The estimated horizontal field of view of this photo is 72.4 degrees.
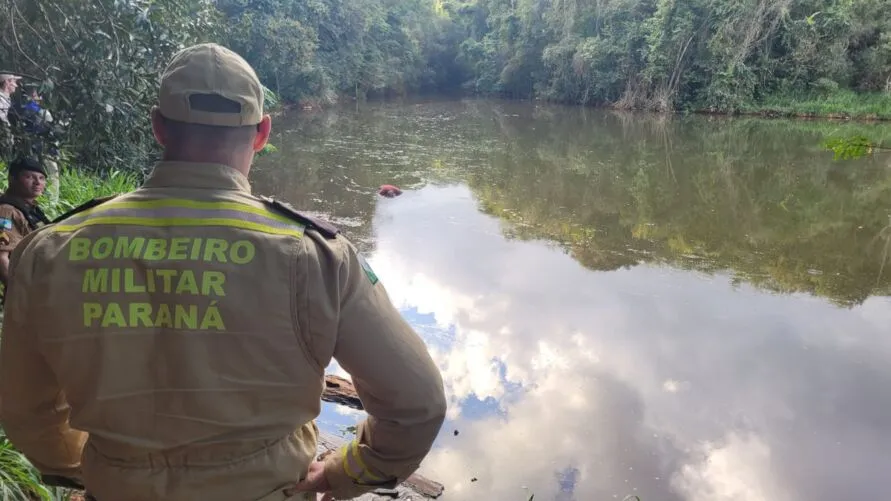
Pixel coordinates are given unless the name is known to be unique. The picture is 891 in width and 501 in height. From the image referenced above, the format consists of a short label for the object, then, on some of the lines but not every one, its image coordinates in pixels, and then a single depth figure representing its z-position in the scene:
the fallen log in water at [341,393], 3.69
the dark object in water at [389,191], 9.41
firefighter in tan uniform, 0.88
